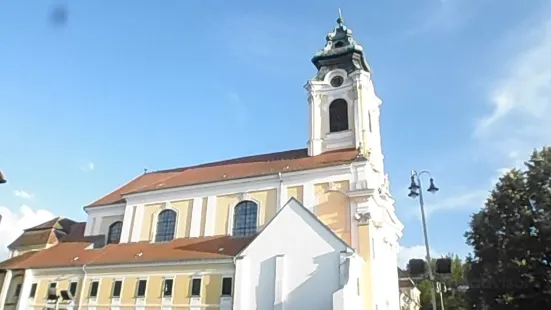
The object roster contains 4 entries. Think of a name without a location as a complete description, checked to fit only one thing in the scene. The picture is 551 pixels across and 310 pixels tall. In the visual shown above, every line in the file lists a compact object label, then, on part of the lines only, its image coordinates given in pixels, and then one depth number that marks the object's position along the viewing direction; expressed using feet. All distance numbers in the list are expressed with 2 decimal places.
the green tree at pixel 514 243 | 79.87
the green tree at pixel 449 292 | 157.20
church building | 82.99
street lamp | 59.67
